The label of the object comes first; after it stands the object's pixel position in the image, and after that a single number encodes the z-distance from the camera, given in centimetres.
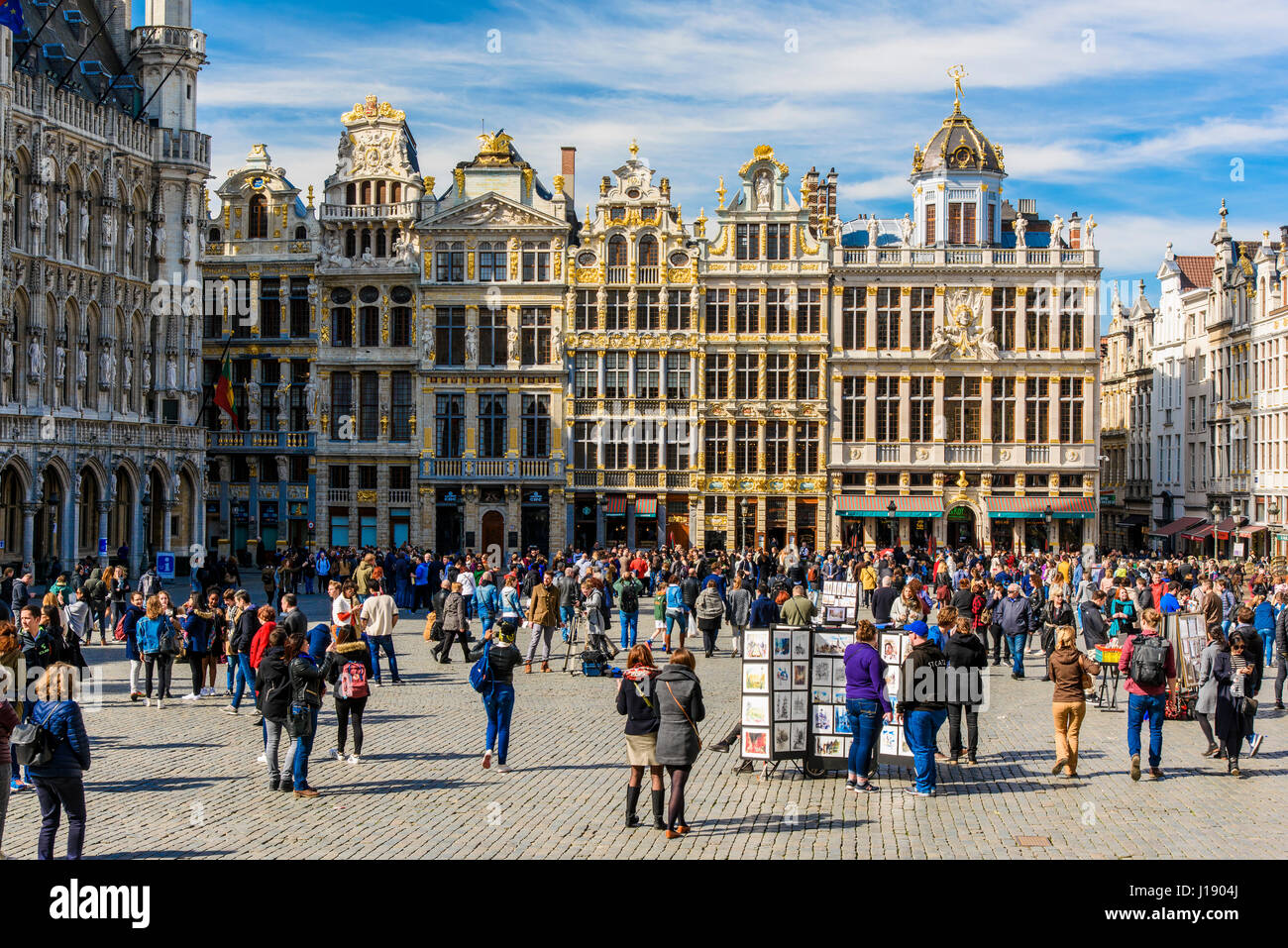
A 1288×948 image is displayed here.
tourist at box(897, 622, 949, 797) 1432
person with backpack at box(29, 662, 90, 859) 1081
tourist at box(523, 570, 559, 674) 2402
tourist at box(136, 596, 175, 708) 1969
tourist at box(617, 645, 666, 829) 1297
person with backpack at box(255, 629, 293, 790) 1414
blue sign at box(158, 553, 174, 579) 3848
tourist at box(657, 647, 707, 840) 1262
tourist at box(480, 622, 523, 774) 1506
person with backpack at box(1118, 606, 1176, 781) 1505
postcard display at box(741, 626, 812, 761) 1509
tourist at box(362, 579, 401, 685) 2156
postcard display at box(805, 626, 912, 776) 1545
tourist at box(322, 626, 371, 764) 1577
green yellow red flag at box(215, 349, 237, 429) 5231
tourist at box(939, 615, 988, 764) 1577
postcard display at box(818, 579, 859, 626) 2978
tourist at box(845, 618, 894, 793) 1455
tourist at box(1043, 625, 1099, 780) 1534
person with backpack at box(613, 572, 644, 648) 2759
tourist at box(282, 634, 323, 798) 1414
